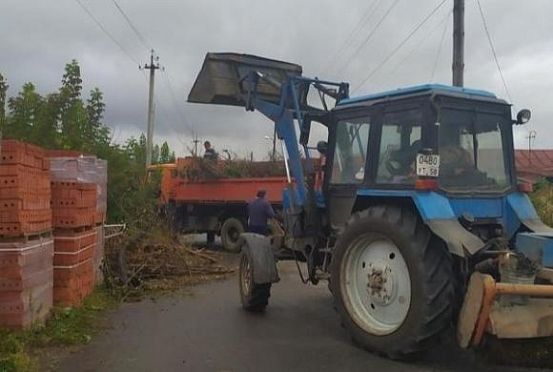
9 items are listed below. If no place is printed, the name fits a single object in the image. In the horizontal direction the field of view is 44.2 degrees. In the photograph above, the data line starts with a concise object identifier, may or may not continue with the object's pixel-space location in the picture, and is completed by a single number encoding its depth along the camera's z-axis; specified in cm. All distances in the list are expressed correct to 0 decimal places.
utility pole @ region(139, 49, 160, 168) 4042
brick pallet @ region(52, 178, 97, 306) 831
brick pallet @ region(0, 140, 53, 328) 690
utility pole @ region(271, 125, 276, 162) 1611
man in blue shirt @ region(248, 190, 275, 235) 1364
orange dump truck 1704
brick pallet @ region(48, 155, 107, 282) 891
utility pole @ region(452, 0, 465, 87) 1706
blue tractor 600
